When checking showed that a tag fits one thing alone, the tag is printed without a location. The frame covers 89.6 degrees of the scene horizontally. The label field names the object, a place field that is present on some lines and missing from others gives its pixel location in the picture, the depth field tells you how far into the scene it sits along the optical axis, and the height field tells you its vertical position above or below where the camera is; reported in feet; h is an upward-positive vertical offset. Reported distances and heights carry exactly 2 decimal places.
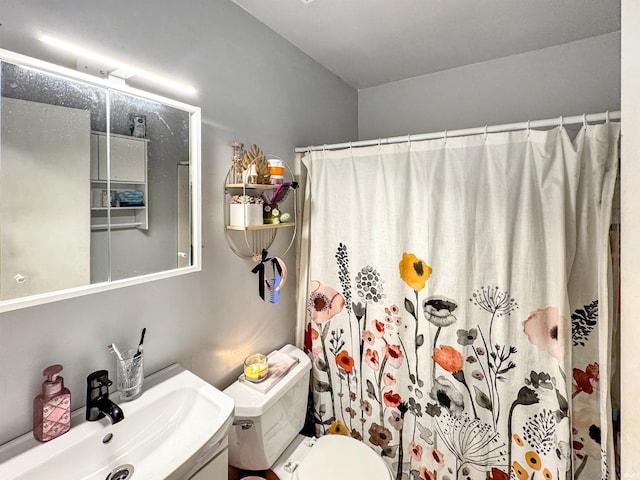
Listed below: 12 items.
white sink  2.75 -1.93
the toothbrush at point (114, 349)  3.40 -1.16
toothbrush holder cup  3.47 -1.46
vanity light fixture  3.03 +1.85
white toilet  4.39 -3.06
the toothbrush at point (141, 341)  3.57 -1.15
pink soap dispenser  2.91 -1.54
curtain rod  3.81 +1.51
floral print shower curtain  4.09 -0.94
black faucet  3.11 -1.60
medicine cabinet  2.75 +0.57
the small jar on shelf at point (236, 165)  4.66 +1.08
